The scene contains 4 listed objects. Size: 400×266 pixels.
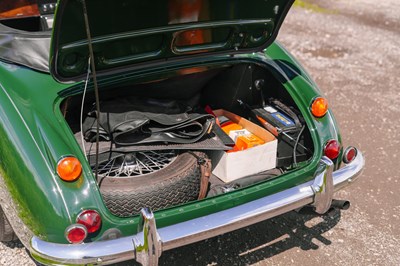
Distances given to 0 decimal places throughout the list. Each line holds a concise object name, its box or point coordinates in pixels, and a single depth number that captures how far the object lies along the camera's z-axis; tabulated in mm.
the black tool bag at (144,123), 2961
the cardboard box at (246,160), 3170
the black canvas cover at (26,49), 3041
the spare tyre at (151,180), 2701
